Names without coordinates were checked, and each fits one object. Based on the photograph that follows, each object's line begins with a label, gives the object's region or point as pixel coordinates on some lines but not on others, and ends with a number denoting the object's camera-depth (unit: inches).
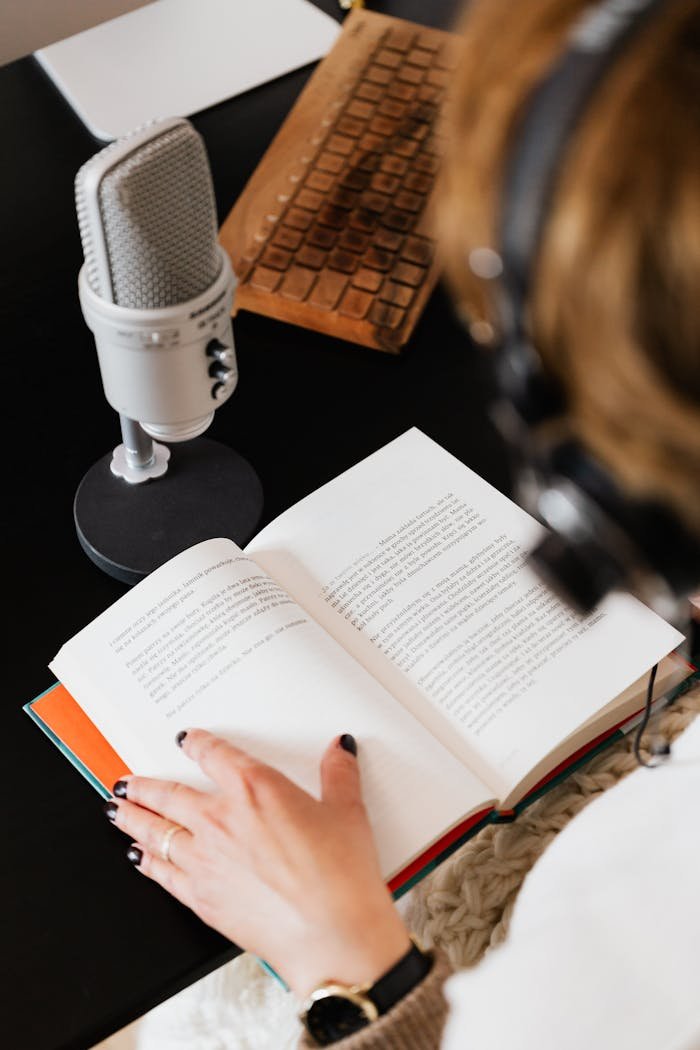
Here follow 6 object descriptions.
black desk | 25.3
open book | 27.3
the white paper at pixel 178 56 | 43.9
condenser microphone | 23.6
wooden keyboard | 37.1
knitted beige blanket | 29.5
